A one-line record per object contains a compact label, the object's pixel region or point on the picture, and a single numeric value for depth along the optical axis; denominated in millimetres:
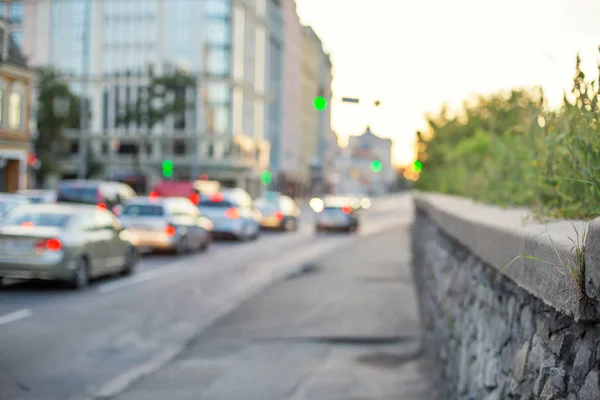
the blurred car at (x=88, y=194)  27641
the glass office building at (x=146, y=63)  79812
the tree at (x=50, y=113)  59719
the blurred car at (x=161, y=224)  23578
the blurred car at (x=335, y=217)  39531
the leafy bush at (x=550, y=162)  3992
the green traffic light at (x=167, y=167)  51938
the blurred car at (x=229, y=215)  31828
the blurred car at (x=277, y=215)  39469
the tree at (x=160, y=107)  67250
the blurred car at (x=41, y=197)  23125
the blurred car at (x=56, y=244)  14625
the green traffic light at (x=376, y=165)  52612
